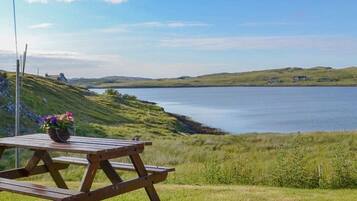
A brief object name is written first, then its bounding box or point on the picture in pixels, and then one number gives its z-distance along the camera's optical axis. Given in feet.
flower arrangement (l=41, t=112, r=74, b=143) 20.44
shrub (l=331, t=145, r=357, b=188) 34.86
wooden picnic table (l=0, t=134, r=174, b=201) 18.10
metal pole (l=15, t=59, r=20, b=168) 38.86
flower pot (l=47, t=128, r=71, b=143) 20.42
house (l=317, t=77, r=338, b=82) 640.34
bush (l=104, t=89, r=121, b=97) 296.18
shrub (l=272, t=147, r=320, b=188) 35.12
